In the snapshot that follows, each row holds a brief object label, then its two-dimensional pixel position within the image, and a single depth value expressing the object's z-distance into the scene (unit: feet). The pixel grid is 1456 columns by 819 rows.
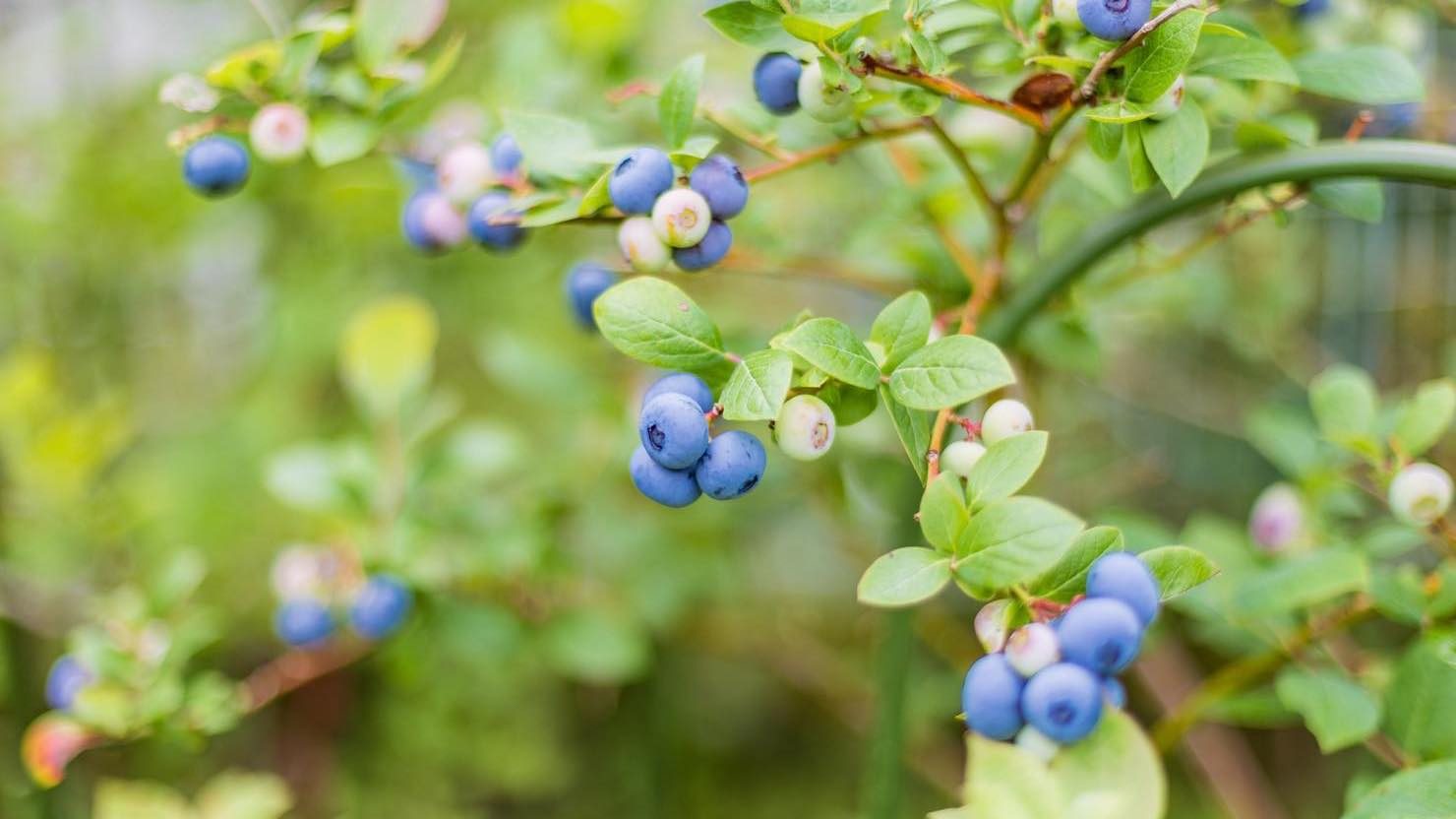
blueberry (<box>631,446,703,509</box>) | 1.72
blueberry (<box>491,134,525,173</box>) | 2.30
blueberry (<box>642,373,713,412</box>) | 1.74
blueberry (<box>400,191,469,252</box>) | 2.44
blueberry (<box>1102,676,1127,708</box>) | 1.59
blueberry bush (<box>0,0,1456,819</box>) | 1.72
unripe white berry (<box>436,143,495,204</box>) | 2.35
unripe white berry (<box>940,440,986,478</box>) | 1.74
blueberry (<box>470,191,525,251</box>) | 2.22
